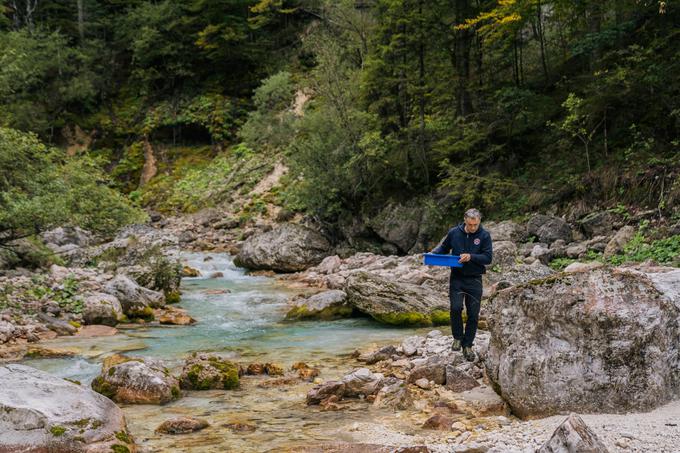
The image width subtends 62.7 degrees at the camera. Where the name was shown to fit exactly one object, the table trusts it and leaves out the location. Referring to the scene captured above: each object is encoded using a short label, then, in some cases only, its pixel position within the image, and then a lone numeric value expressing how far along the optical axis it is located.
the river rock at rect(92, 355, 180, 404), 6.44
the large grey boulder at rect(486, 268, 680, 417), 4.77
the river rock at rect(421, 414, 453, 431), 5.16
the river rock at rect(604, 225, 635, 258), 12.00
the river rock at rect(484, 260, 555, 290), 11.54
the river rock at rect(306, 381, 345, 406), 6.21
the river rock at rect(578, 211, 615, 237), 13.54
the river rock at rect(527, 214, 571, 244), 14.30
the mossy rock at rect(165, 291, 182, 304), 13.84
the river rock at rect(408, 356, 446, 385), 6.45
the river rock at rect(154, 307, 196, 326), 11.52
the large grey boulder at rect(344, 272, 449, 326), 10.57
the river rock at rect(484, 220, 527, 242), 15.02
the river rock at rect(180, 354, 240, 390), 7.01
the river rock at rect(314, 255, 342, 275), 17.69
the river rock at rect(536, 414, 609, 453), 3.76
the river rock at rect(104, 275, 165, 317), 11.89
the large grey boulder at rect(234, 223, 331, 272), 19.28
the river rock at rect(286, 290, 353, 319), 11.72
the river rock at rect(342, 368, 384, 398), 6.36
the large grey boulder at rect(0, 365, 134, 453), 4.49
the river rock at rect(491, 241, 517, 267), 13.34
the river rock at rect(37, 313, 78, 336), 10.19
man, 6.67
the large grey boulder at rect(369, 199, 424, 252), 19.16
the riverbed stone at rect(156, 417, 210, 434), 5.43
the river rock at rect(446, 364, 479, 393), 6.18
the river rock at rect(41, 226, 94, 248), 20.77
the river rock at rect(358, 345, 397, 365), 7.92
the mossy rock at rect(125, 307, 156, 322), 11.77
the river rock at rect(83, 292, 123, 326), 11.04
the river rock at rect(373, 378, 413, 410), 5.91
